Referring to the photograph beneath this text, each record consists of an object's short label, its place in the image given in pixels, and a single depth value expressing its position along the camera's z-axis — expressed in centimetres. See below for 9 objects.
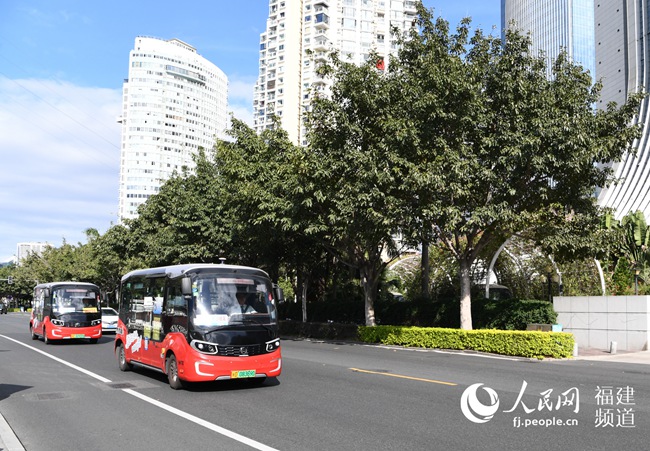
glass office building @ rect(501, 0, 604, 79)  14250
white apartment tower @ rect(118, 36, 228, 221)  15400
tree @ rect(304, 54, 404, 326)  1959
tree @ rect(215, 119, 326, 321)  2297
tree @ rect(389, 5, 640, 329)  1842
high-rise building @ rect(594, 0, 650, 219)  7225
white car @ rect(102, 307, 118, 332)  3171
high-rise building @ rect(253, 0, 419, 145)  10069
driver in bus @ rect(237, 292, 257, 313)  1180
